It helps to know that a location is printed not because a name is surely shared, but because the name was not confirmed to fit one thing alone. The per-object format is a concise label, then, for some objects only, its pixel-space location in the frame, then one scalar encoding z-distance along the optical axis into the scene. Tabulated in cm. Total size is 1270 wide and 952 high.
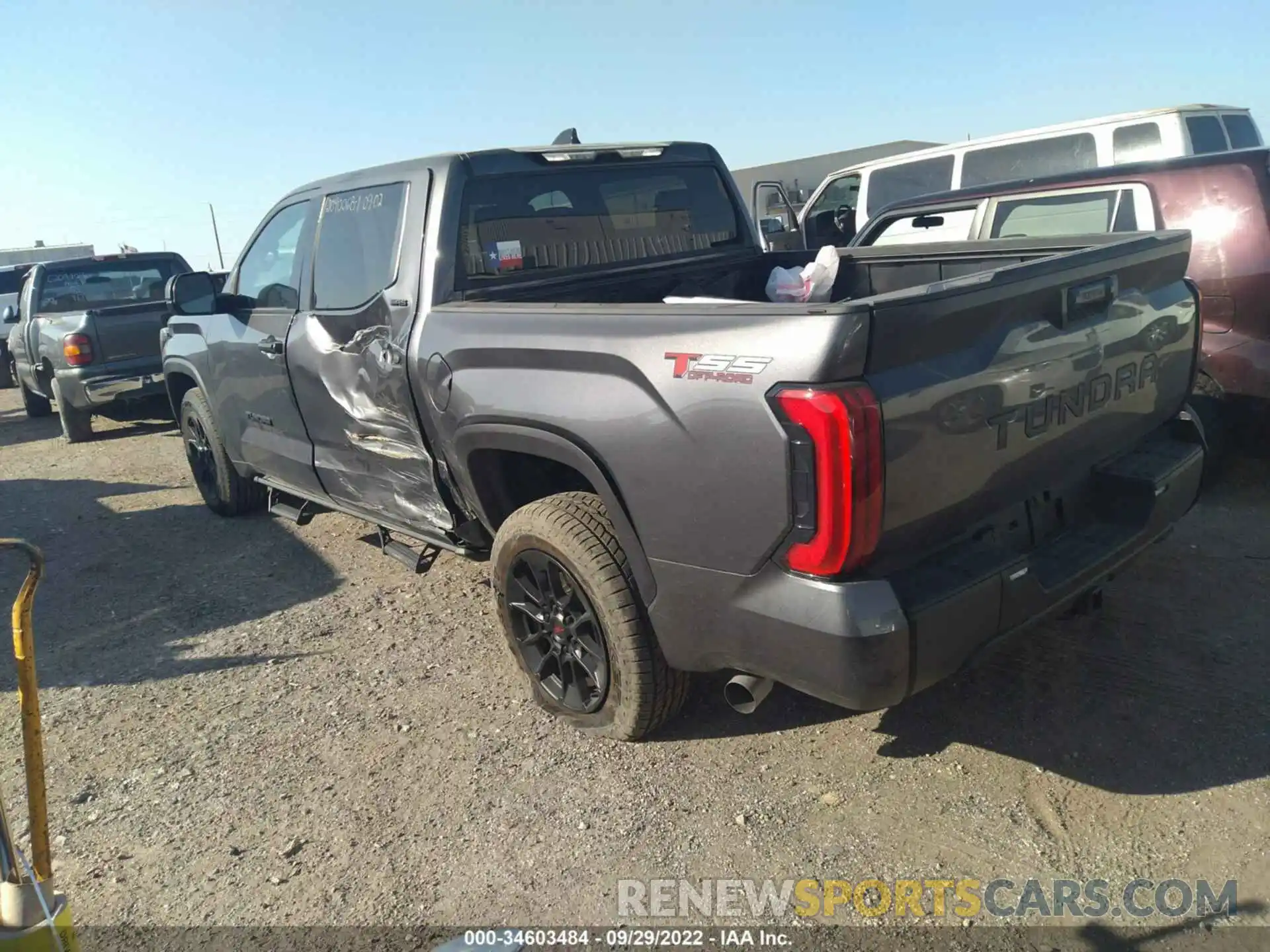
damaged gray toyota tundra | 234
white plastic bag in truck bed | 410
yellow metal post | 173
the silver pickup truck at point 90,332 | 883
